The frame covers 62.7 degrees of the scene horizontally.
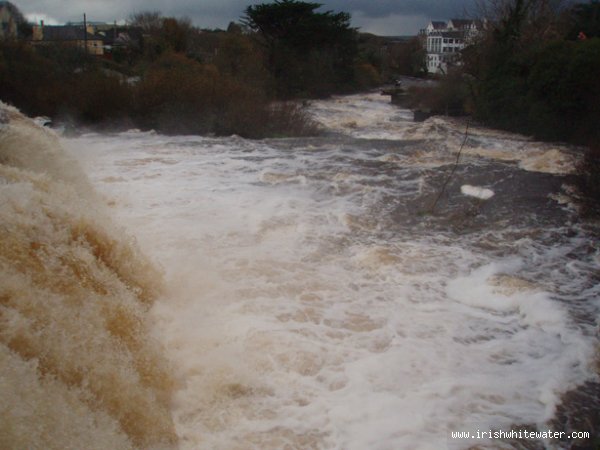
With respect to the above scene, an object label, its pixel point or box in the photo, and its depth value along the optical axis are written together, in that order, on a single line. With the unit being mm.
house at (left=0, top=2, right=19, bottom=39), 35916
